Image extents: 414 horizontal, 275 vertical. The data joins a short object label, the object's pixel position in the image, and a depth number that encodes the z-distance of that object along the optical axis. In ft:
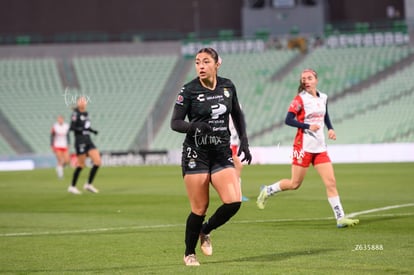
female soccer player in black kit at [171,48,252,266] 33.73
